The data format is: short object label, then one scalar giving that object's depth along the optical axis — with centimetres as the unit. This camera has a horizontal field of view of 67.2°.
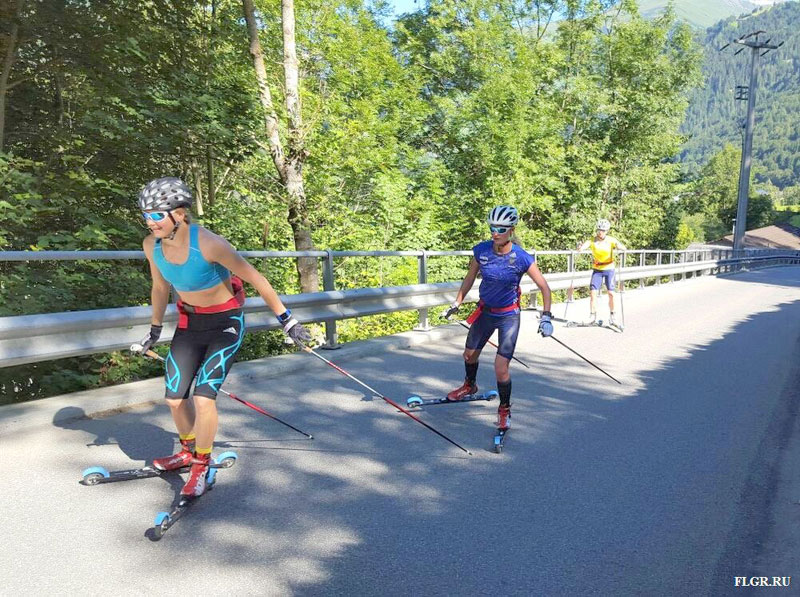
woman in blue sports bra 344
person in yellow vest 1169
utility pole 3791
